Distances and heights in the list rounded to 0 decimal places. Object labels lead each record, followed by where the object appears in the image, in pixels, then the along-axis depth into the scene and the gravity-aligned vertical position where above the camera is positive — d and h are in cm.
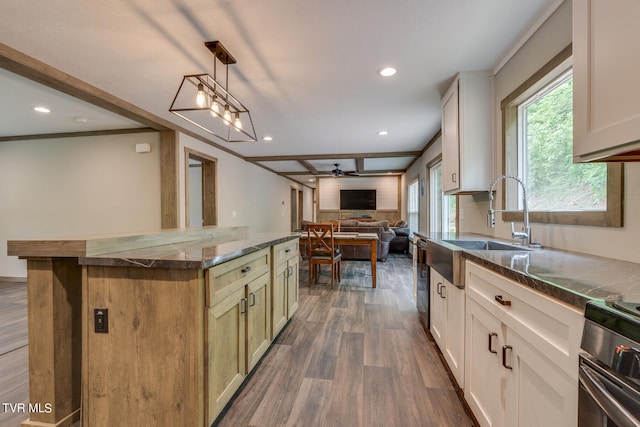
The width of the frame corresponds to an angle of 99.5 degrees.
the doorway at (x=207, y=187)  419 +44
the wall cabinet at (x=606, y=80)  82 +44
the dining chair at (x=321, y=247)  394 -54
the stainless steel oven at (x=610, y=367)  51 -33
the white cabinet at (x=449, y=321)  159 -75
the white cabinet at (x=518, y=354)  77 -52
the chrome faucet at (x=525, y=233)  174 -14
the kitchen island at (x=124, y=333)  121 -56
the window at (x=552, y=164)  141 +33
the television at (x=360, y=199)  948 +42
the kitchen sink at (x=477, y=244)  204 -26
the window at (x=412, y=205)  706 +16
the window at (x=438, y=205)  454 +9
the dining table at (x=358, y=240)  405 -45
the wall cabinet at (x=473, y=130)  244 +73
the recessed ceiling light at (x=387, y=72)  242 +127
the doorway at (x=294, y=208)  1044 +12
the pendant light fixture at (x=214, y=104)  205 +128
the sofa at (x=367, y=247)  578 -76
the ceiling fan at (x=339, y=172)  765 +120
